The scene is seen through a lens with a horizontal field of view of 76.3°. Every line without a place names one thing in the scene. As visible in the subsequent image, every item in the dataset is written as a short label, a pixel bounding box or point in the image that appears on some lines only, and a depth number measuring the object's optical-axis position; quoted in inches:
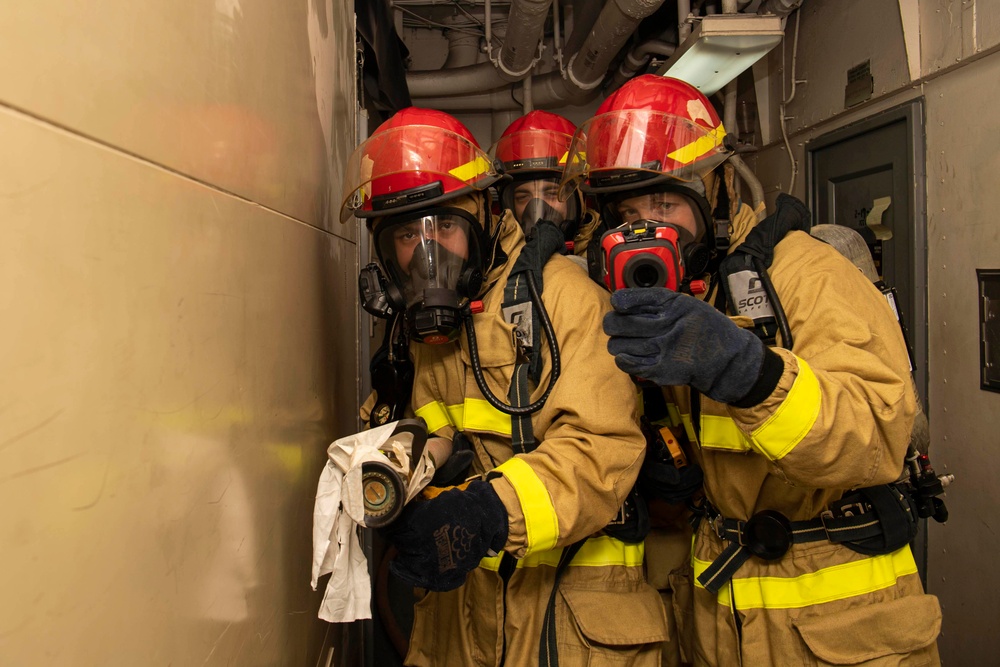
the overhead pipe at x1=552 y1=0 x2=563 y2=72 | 171.9
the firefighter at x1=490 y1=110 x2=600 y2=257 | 115.6
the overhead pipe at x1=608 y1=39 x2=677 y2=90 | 156.9
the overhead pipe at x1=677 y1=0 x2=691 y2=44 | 133.4
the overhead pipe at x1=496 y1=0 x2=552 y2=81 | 131.6
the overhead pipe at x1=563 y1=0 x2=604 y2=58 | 149.7
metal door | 108.8
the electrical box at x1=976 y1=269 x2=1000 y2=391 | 93.4
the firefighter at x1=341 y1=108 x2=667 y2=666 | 55.9
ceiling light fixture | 116.6
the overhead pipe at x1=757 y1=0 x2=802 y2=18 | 135.2
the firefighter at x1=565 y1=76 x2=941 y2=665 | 46.4
